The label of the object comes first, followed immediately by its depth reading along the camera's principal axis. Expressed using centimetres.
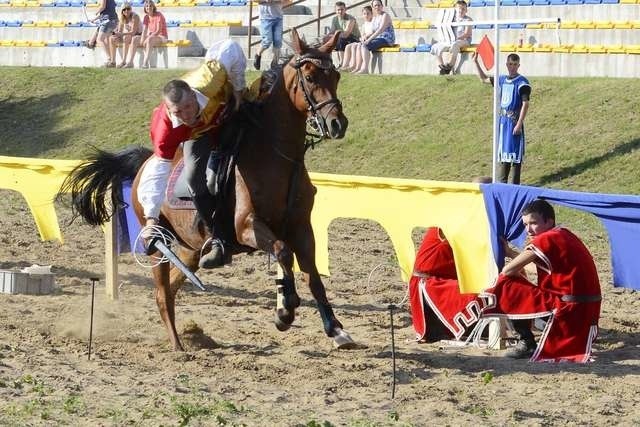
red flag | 1814
